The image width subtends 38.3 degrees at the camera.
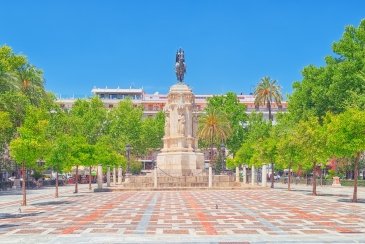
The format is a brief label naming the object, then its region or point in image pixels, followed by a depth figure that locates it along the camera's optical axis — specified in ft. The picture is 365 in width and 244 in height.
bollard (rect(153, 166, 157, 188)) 153.57
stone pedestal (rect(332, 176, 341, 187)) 188.77
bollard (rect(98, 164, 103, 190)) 157.48
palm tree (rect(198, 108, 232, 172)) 269.03
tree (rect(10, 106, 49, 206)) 93.35
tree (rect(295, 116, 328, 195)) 116.98
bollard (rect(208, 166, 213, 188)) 154.30
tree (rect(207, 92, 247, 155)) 295.28
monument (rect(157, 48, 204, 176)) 166.30
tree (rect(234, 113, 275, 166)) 168.14
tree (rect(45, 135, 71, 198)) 116.97
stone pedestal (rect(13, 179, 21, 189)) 189.21
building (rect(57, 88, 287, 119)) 400.06
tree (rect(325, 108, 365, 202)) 95.20
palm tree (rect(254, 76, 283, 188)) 294.25
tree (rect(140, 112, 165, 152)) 296.92
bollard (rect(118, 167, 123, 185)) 206.80
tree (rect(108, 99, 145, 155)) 288.71
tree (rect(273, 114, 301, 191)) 129.40
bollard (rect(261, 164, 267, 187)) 178.04
